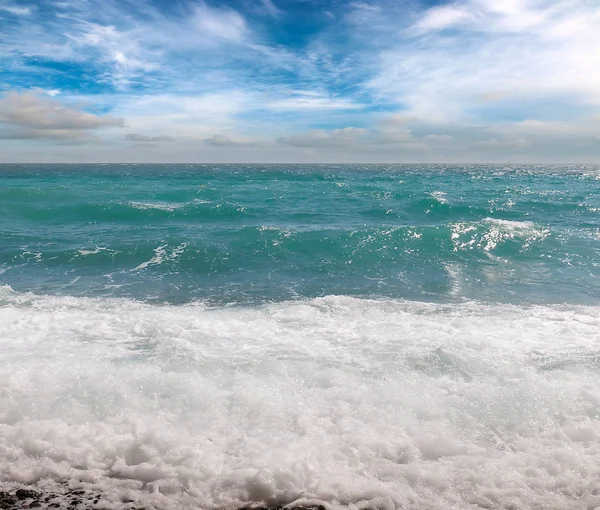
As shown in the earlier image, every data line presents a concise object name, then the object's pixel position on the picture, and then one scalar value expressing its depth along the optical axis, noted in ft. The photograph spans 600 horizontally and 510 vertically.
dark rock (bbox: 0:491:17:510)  11.40
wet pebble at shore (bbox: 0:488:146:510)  11.51
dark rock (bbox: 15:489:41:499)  11.80
